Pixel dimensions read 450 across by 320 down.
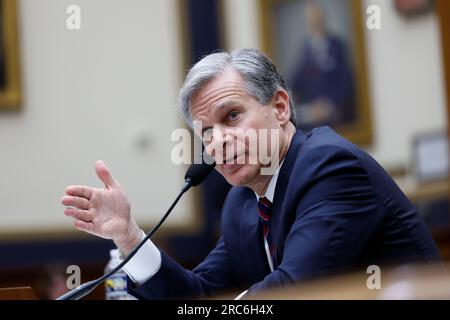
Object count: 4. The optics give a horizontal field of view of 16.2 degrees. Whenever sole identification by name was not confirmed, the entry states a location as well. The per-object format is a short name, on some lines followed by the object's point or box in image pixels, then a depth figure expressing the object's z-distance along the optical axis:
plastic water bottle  5.20
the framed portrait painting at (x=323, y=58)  11.21
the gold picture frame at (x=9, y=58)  12.28
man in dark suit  3.78
